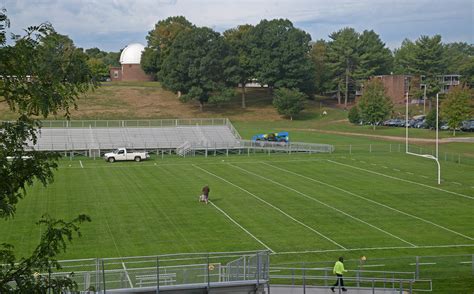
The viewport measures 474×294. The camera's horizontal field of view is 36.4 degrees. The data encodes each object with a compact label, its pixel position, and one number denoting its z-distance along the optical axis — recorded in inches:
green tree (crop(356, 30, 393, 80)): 4731.8
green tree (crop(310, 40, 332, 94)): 4675.2
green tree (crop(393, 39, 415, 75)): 4662.9
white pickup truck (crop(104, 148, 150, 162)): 2421.3
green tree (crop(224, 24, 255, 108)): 4163.4
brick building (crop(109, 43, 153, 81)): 5344.5
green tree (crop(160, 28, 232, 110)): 3956.7
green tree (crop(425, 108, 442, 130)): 3383.4
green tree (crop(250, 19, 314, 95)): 4197.8
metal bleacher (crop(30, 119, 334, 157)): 2659.9
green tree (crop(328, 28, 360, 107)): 4694.9
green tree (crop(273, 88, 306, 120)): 3900.1
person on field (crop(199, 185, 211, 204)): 1544.0
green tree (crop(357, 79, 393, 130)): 3513.8
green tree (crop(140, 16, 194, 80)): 4872.0
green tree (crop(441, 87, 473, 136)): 3137.3
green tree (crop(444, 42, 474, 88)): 4658.0
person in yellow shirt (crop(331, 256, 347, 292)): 876.3
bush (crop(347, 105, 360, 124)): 3697.6
